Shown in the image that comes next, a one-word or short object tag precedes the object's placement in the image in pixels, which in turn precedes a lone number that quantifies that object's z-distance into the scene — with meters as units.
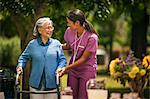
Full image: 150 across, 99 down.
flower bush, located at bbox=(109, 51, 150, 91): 11.48
